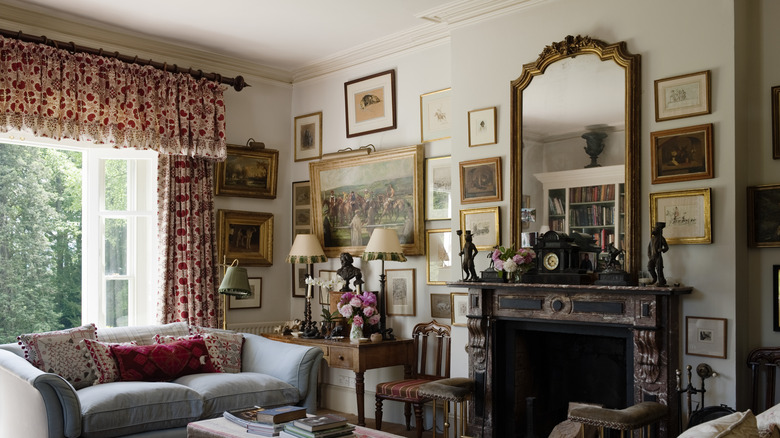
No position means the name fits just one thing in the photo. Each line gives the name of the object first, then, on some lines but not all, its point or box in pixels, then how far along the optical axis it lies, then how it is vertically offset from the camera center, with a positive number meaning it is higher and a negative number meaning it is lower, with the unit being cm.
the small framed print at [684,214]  402 +8
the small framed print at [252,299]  667 -67
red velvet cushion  478 -92
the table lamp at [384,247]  570 -15
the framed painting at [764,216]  398 +7
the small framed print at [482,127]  504 +74
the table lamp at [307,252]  633 -21
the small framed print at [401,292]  598 -55
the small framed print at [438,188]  574 +34
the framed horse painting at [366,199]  595 +27
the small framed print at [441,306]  571 -64
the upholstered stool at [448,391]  457 -107
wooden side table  553 -103
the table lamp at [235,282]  568 -44
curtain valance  520 +103
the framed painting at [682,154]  404 +44
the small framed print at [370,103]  623 +115
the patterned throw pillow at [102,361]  464 -89
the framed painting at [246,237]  657 -8
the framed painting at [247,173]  659 +54
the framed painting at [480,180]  503 +35
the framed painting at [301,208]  697 +21
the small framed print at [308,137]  692 +92
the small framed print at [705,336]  393 -61
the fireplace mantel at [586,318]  396 -56
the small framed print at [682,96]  407 +79
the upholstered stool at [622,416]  355 -97
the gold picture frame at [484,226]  502 +2
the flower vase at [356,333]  572 -85
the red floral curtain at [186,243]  602 -12
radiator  669 -95
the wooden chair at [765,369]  389 -80
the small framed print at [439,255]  571 -22
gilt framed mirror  434 +55
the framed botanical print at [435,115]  575 +95
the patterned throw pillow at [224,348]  527 -92
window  600 -7
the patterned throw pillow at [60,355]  446 -81
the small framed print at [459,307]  542 -61
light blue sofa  399 -108
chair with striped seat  528 -112
